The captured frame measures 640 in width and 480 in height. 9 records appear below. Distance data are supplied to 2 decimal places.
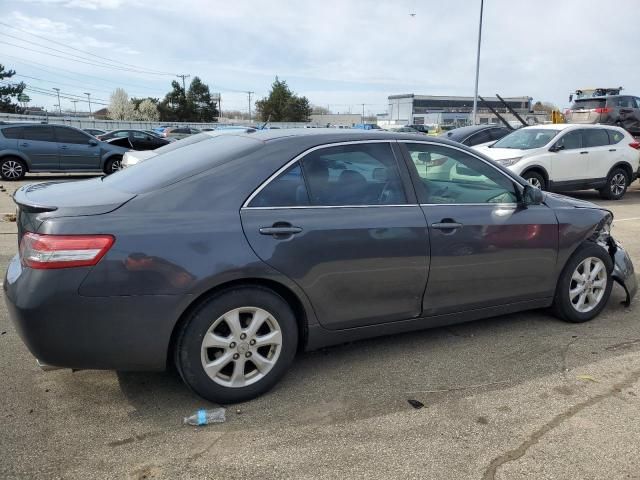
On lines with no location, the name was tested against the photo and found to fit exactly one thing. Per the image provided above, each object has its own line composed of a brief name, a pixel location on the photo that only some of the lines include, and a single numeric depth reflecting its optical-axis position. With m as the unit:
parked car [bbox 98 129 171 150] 18.62
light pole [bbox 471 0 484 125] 27.73
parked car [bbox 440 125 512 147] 13.98
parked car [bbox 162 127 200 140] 32.85
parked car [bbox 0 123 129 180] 14.15
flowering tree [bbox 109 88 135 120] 100.89
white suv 11.20
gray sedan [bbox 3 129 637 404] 2.79
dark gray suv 19.22
